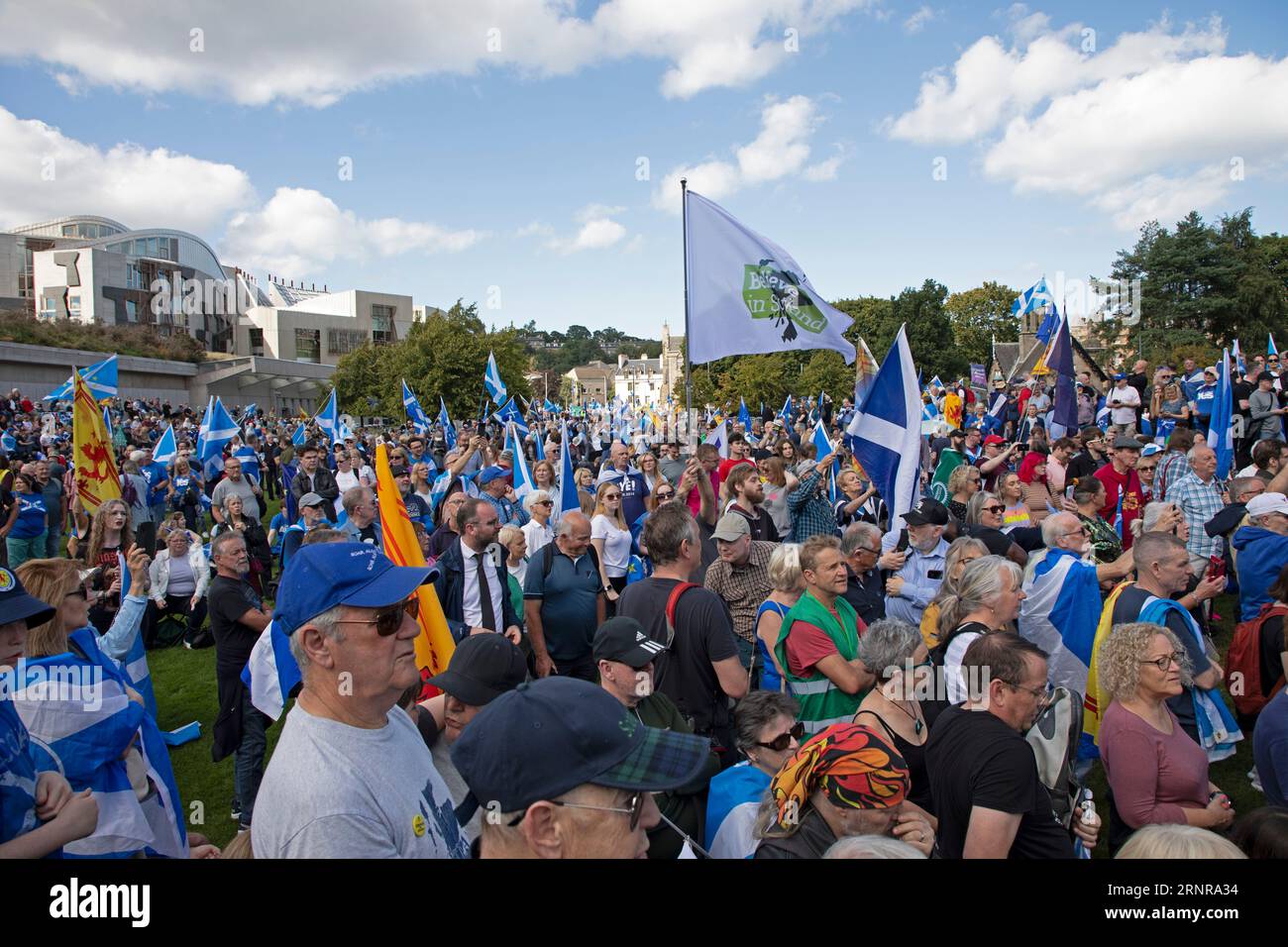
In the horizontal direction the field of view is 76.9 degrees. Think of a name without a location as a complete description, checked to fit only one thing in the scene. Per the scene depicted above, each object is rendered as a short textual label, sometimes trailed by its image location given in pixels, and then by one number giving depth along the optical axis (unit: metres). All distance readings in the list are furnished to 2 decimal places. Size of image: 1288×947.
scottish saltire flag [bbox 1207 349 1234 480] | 10.12
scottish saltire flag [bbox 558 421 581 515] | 8.79
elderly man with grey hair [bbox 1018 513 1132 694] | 4.59
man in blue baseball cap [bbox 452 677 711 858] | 1.65
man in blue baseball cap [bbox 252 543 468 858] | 1.86
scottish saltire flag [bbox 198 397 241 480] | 14.34
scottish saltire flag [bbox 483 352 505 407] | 19.67
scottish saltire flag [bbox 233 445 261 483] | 13.21
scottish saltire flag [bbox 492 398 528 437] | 21.60
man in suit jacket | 5.50
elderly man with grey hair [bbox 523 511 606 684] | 5.52
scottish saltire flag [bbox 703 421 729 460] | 11.59
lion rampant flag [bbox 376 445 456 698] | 4.72
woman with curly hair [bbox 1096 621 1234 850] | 3.19
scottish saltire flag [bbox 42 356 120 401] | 13.02
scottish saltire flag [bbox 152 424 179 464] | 15.08
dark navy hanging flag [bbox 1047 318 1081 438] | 10.84
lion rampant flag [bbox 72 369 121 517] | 8.52
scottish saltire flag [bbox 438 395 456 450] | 19.94
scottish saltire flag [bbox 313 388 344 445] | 19.73
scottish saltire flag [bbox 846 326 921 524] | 6.51
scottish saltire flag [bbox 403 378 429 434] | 18.70
